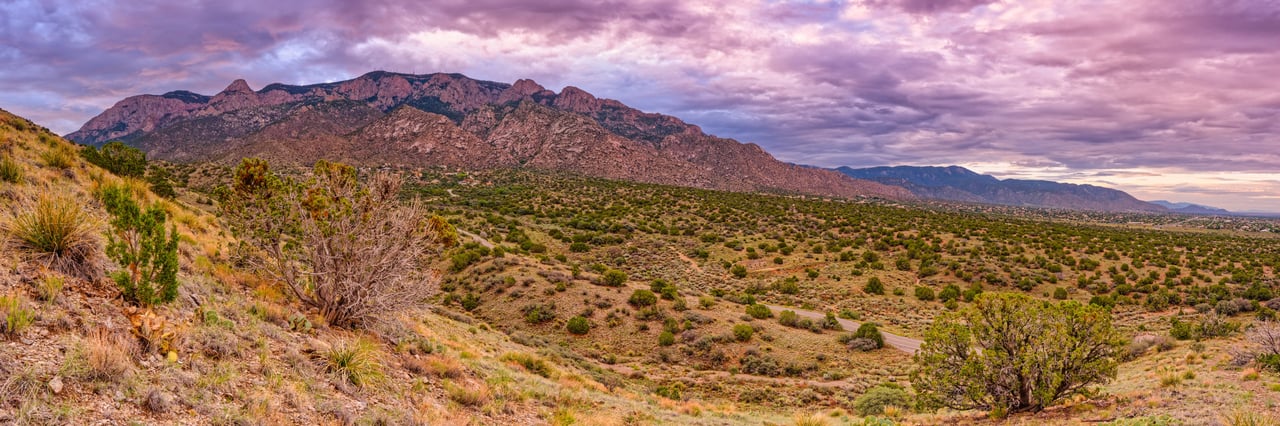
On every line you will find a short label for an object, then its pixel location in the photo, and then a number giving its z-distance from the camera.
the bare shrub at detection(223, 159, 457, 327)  9.69
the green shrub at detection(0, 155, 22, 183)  9.14
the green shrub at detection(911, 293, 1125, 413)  11.12
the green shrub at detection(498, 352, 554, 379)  15.05
